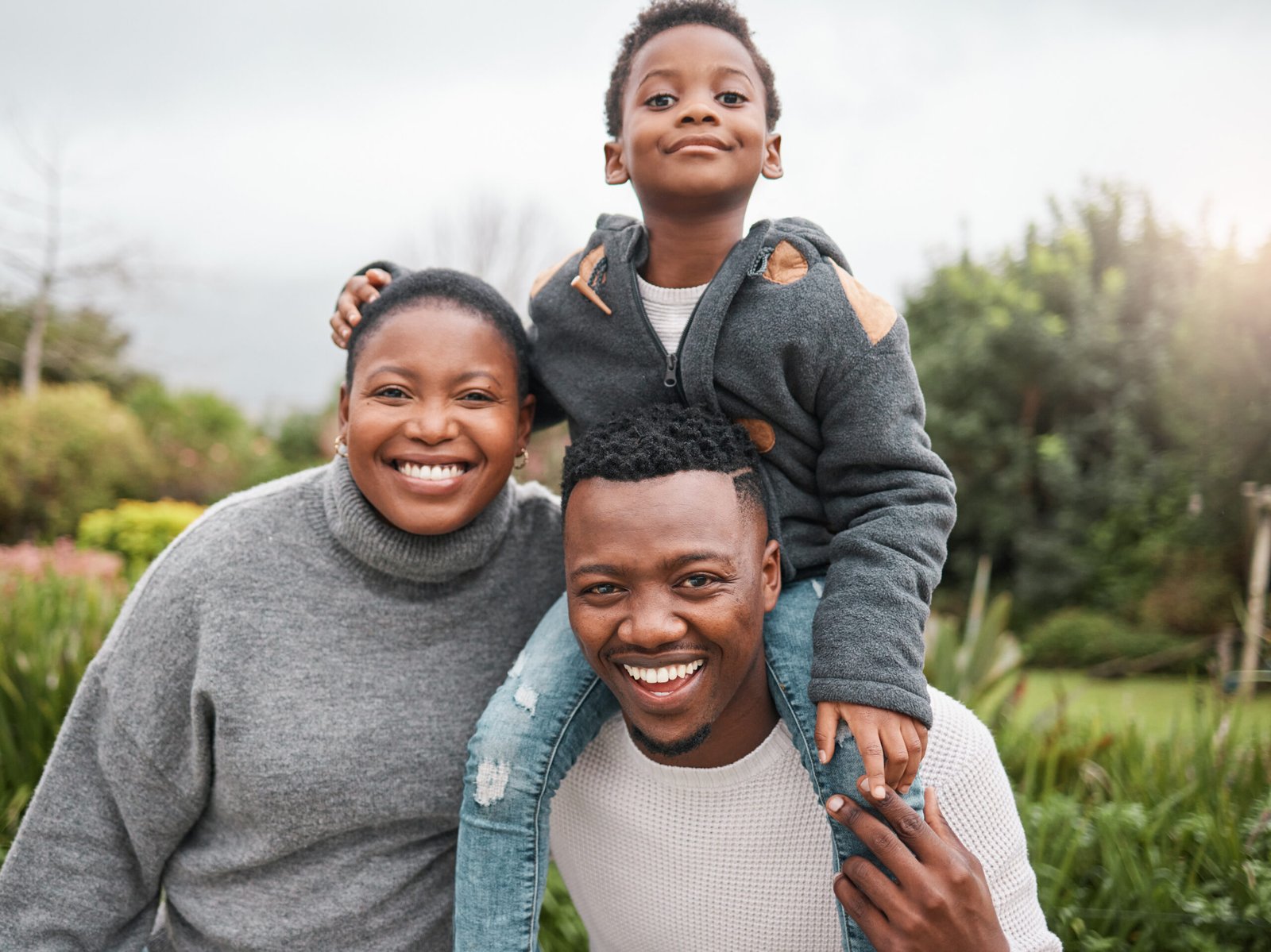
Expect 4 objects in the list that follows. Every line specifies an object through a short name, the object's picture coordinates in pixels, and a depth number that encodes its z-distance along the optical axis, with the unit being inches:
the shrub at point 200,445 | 645.9
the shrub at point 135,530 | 417.1
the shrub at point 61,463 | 557.3
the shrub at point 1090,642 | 457.4
